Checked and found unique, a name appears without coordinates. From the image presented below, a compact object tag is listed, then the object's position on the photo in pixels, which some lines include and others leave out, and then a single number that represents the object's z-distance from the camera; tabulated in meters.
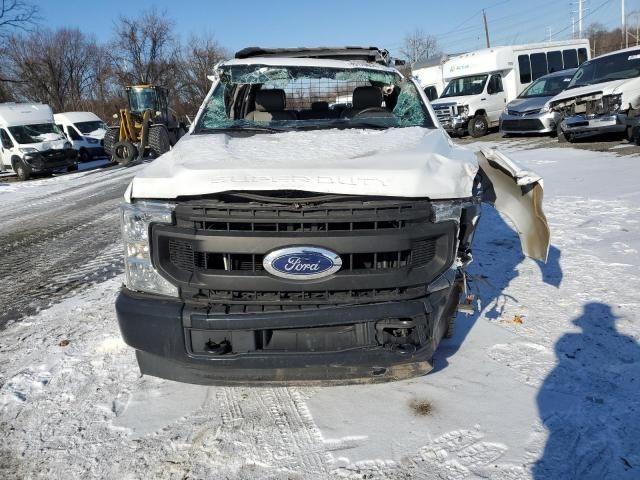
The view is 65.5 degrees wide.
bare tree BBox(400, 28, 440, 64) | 67.06
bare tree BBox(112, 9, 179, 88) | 48.97
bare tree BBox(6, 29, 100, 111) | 49.06
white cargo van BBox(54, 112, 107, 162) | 23.95
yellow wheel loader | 18.28
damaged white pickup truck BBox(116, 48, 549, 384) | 2.33
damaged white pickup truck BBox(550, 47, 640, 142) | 10.85
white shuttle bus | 18.31
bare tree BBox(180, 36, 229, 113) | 48.77
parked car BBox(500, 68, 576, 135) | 14.44
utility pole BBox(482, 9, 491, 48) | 52.66
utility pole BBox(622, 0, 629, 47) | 60.08
